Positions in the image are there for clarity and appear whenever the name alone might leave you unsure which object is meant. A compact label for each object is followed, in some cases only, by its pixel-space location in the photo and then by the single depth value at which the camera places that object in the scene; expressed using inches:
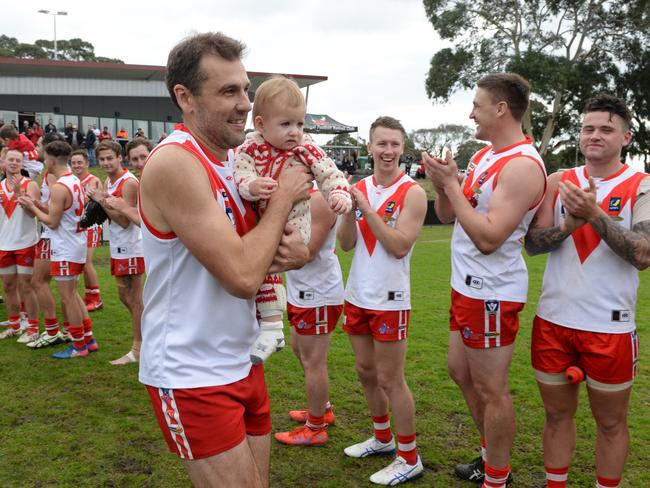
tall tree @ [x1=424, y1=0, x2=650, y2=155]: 1304.1
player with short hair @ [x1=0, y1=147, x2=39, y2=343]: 275.3
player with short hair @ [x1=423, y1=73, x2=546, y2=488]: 126.3
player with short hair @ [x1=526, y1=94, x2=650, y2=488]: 123.3
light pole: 1533.3
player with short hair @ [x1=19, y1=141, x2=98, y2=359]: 253.0
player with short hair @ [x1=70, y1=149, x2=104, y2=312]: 266.8
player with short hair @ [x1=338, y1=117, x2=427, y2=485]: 152.2
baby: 99.4
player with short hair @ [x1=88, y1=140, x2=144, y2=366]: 239.3
